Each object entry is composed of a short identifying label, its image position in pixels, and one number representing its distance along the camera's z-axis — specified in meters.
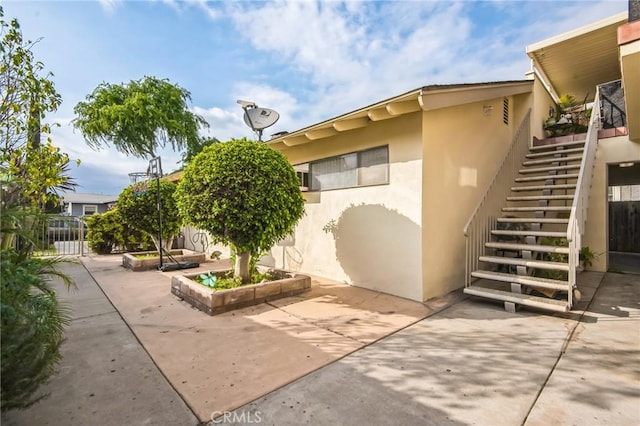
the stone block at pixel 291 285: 4.77
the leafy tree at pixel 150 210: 7.61
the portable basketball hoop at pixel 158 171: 6.95
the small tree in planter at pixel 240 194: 4.29
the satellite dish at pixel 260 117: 5.91
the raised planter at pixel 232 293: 4.06
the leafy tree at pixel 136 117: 15.58
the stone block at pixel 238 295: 4.12
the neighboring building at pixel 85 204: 27.05
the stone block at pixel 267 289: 4.45
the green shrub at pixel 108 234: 10.48
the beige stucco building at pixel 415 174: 4.61
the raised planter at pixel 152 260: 7.20
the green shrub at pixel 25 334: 1.48
